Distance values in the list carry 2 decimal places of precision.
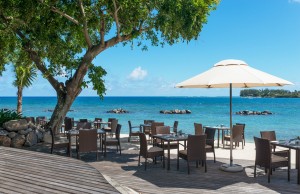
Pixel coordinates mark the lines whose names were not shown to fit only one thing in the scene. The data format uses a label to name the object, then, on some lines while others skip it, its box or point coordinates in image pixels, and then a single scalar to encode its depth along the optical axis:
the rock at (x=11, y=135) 11.24
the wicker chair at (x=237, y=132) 11.64
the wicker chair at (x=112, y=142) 10.31
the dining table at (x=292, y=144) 6.94
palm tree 19.23
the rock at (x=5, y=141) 11.02
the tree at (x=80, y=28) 11.21
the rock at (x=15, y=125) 11.34
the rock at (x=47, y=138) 12.02
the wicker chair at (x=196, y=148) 7.70
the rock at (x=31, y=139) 11.41
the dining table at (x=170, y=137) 8.44
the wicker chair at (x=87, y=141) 8.99
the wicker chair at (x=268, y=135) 9.05
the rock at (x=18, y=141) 11.15
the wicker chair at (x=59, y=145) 9.62
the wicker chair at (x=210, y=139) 8.94
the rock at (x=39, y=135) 11.85
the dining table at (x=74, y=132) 9.66
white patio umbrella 7.46
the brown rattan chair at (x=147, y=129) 14.23
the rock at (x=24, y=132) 11.44
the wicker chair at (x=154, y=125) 11.65
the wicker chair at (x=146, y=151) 8.23
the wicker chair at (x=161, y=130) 10.33
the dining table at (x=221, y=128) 12.23
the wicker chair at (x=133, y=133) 13.18
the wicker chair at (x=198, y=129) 11.09
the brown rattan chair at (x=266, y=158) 6.94
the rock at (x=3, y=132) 11.14
